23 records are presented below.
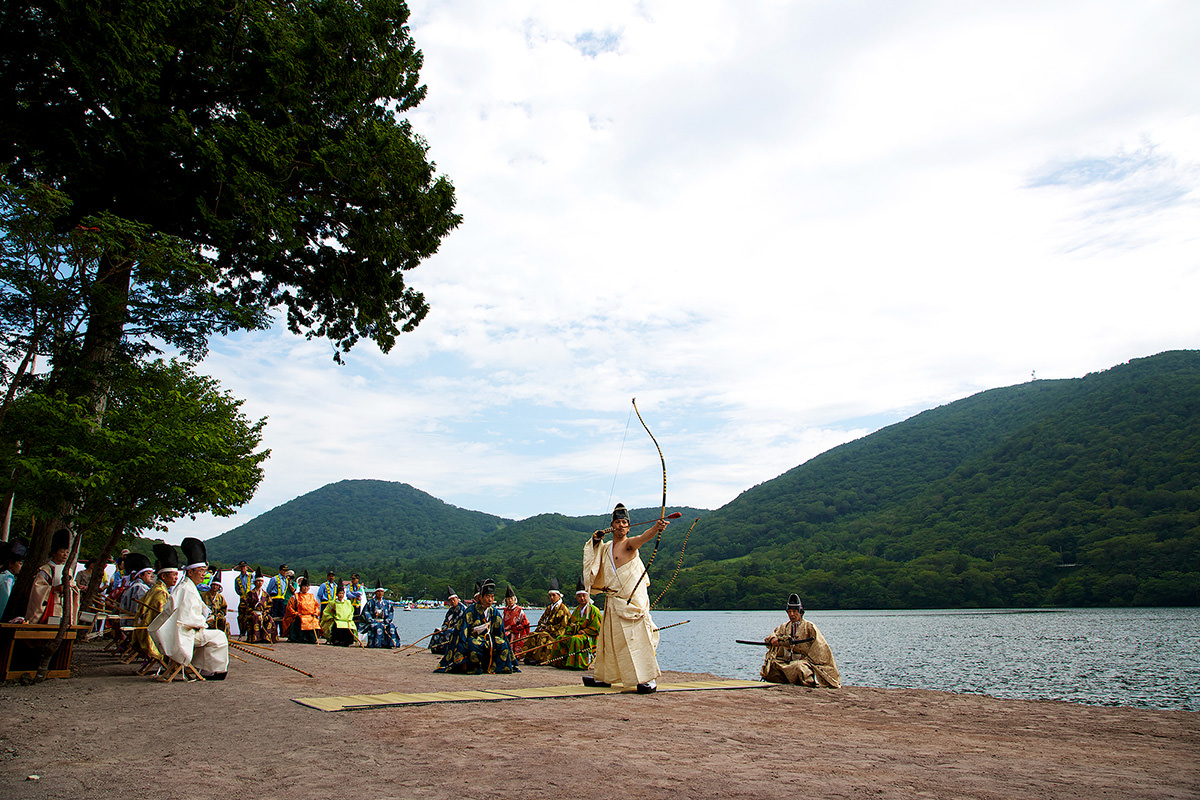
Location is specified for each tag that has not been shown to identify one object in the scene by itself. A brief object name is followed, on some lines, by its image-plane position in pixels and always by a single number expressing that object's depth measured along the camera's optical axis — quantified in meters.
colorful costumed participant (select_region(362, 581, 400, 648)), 19.27
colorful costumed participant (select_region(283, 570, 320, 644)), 18.22
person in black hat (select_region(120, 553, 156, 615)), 13.18
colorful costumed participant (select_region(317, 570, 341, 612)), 19.02
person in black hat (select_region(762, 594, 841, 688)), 10.65
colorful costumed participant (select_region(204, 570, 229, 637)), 12.02
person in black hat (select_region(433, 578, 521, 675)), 10.58
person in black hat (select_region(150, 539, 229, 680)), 8.67
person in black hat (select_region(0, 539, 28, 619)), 9.25
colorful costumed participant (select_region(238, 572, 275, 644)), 16.81
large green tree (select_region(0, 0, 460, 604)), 9.73
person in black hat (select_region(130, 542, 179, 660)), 8.91
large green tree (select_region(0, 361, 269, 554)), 8.76
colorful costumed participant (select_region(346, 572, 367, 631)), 19.89
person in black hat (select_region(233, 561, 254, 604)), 17.11
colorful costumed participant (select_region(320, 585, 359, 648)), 18.75
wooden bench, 7.92
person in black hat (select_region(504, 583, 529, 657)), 15.42
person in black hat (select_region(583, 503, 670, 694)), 8.23
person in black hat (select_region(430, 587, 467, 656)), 11.08
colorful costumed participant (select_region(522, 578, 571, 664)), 13.02
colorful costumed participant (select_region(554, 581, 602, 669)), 12.48
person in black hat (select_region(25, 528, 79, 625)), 8.76
